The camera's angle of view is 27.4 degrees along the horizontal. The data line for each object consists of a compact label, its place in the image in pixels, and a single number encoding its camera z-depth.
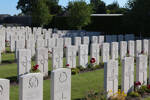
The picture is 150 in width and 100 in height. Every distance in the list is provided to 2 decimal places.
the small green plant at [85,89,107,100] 7.31
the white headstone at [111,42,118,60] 13.97
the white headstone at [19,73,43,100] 5.85
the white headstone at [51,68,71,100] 6.48
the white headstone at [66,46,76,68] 11.81
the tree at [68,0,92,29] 30.09
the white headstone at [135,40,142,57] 15.05
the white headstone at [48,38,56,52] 15.86
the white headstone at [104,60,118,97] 7.86
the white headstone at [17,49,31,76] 9.90
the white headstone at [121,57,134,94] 8.45
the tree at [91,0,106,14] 63.42
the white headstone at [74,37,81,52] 17.53
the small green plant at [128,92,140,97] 8.50
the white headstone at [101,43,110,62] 13.18
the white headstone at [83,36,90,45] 18.15
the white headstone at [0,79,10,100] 5.41
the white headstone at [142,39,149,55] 15.16
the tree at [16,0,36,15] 67.65
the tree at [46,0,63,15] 58.24
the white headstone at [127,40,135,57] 14.58
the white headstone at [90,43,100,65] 13.09
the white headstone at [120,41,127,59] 14.52
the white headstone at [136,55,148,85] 9.04
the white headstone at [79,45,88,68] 12.55
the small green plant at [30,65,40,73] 10.08
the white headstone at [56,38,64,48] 16.11
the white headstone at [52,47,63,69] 11.23
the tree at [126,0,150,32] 24.48
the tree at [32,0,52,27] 36.59
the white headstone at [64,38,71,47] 17.05
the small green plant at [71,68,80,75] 11.55
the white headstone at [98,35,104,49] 20.25
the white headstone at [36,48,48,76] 10.65
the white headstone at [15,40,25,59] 13.93
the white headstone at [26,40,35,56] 14.43
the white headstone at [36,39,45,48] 15.42
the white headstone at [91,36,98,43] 19.80
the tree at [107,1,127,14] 67.51
